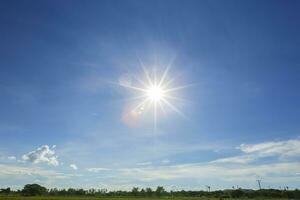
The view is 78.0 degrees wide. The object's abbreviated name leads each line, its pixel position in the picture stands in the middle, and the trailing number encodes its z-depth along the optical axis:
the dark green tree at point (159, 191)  104.65
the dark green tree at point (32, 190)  88.96
